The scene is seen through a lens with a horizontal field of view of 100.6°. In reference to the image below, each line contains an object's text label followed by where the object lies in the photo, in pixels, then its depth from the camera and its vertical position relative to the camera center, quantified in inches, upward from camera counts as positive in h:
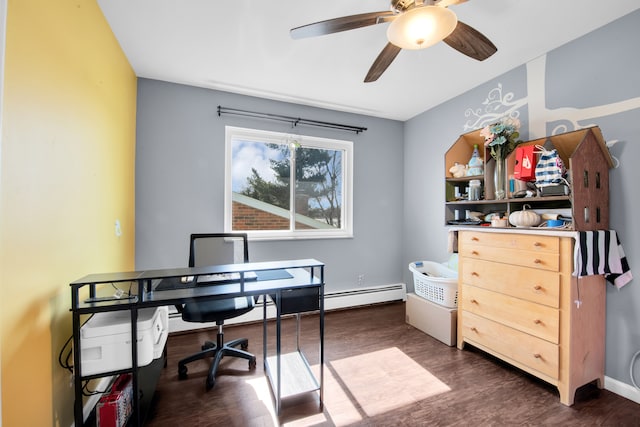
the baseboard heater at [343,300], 109.3 -44.0
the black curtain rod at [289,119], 115.3 +44.7
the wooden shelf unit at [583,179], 66.9 +9.3
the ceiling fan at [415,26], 50.7 +38.9
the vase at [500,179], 88.0 +12.1
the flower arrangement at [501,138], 86.5 +25.1
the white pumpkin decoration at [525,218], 77.3 -1.1
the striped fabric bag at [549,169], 72.4 +12.7
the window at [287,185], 121.3 +14.6
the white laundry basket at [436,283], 102.9 -28.0
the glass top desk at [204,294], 50.5 -17.5
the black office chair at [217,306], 76.9 -27.6
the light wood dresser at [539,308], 67.8 -26.3
